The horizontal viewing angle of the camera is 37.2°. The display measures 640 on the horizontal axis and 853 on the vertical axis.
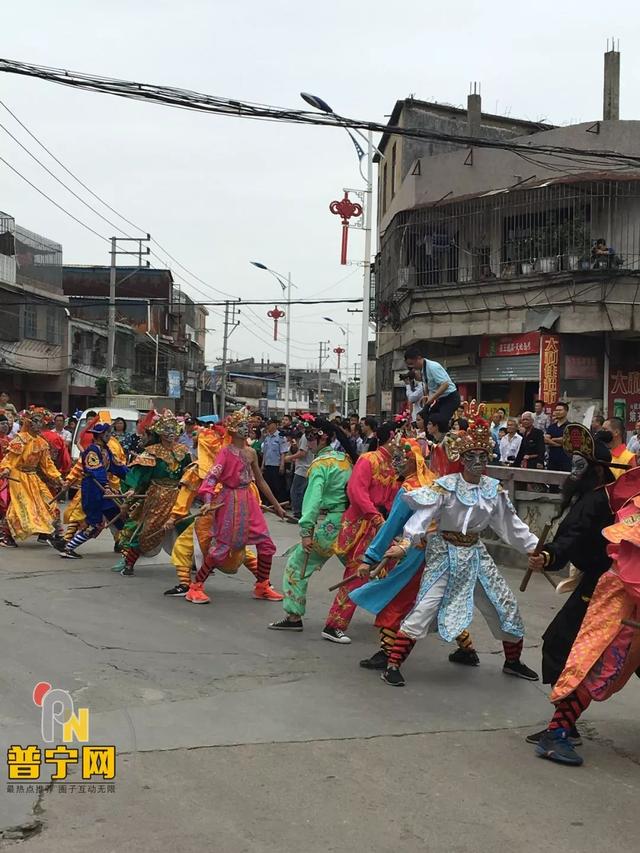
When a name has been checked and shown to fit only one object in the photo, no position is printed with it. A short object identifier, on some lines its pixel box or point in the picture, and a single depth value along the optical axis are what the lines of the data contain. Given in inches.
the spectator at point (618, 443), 301.4
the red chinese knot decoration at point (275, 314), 1815.9
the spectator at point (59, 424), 672.4
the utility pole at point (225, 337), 2177.9
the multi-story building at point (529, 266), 828.0
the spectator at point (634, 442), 491.5
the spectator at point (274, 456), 743.7
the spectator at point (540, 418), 597.3
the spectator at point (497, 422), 601.7
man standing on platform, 370.0
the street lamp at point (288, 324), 1656.0
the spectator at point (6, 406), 681.7
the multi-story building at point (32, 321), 1481.3
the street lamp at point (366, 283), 883.4
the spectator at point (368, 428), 457.2
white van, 790.8
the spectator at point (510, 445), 568.1
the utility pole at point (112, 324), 1462.5
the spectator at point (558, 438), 512.7
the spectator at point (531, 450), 529.7
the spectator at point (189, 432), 686.5
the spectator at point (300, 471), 650.2
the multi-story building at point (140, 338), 1870.1
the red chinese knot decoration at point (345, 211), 900.0
